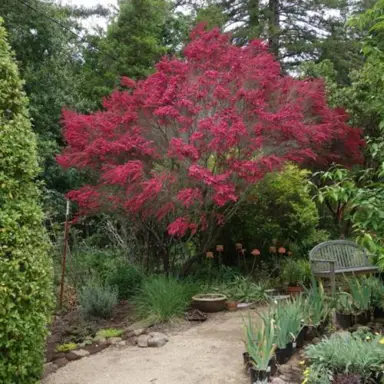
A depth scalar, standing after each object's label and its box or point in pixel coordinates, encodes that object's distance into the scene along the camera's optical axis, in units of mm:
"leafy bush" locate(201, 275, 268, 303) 6566
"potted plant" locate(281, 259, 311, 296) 7125
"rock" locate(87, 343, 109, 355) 4785
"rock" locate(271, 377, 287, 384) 3411
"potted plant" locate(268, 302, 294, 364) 3916
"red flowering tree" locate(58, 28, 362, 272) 5875
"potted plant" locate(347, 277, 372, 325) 4691
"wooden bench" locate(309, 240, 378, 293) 6344
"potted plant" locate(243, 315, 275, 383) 3502
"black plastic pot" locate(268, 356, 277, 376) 3602
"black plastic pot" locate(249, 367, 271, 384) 3490
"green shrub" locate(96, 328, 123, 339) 5191
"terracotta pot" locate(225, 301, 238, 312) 6211
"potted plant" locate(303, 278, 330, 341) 4395
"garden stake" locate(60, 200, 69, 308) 6445
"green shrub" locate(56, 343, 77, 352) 4812
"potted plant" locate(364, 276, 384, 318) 4777
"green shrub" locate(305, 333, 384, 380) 3240
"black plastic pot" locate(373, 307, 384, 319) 4777
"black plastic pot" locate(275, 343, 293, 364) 3916
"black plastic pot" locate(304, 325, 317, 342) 4383
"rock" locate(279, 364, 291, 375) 3742
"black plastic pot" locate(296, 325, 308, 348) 4246
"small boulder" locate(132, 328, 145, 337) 5232
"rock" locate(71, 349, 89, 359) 4637
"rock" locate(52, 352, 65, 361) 4617
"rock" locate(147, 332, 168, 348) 4832
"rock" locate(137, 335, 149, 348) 4859
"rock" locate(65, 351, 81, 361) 4562
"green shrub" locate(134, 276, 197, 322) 5719
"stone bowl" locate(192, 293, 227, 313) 6105
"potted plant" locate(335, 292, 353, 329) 4617
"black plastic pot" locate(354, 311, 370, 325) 4668
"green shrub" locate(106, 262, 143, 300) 6840
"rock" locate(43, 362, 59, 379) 4191
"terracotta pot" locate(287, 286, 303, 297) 7000
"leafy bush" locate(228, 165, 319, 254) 7793
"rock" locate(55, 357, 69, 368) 4402
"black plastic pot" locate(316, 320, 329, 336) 4445
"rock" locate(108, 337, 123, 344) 5023
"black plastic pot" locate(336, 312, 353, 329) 4613
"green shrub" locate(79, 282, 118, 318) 5914
